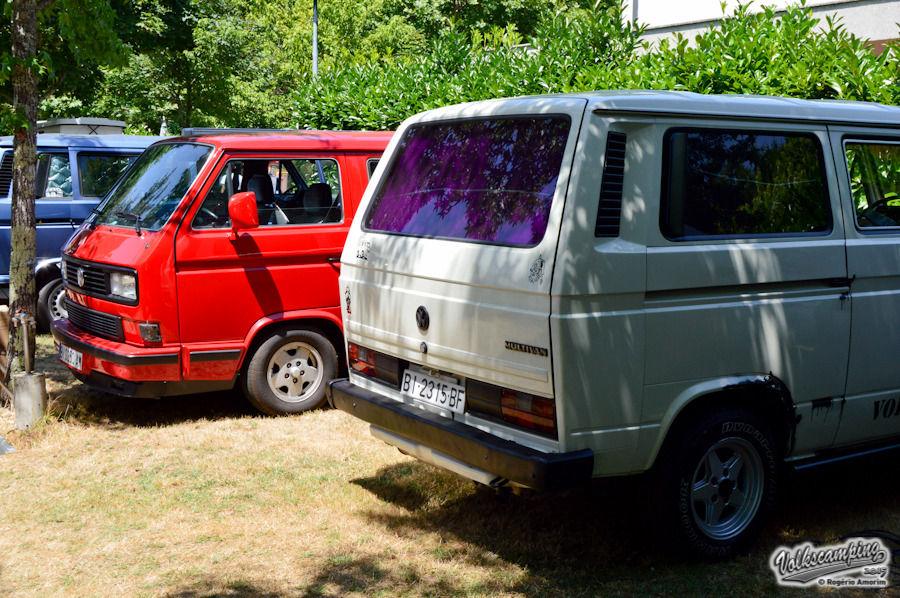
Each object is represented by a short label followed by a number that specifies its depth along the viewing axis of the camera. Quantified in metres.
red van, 6.71
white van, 3.97
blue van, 10.42
